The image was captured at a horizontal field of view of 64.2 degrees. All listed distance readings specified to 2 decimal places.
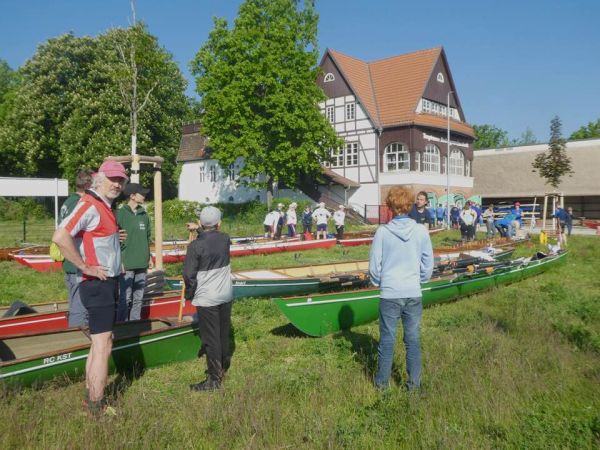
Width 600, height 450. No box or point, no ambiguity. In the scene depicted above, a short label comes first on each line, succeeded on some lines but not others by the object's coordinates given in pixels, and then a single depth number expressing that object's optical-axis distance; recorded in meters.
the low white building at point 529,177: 39.22
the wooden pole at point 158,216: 8.98
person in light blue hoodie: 4.62
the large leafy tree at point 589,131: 72.62
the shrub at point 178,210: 34.22
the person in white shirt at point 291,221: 21.48
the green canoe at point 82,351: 4.64
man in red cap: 4.06
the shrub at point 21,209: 35.88
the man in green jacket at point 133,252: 6.44
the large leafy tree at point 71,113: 34.91
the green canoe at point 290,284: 8.77
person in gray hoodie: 5.04
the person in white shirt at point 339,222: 21.50
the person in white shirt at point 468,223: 19.12
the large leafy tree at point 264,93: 28.66
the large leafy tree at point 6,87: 42.88
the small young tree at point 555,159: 20.81
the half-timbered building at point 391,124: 34.62
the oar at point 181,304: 6.04
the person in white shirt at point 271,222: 20.39
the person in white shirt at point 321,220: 21.12
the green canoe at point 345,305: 6.75
